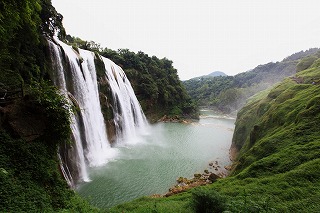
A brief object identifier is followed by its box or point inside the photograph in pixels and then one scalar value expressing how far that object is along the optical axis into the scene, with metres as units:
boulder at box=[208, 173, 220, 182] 14.08
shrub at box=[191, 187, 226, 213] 6.51
